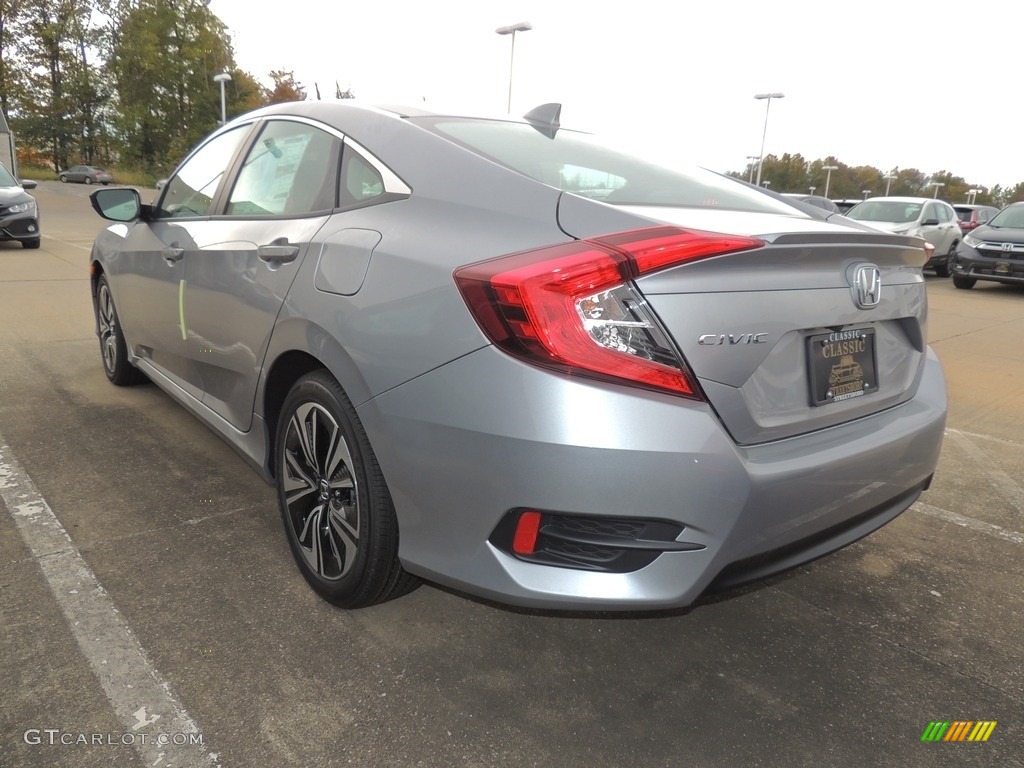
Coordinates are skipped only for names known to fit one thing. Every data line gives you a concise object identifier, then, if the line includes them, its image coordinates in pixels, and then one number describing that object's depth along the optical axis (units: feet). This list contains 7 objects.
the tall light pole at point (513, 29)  86.61
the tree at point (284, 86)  198.08
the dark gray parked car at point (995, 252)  41.14
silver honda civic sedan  5.52
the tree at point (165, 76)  179.83
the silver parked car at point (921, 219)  48.55
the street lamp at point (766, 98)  124.88
